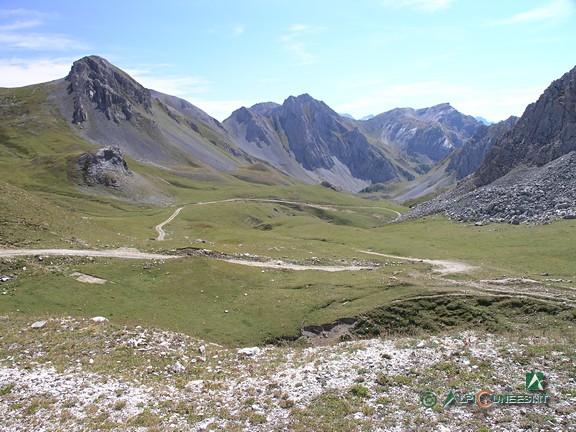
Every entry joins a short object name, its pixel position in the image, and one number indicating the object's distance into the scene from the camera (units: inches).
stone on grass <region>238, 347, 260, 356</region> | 1187.7
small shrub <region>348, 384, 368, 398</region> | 869.8
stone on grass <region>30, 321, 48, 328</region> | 1212.7
